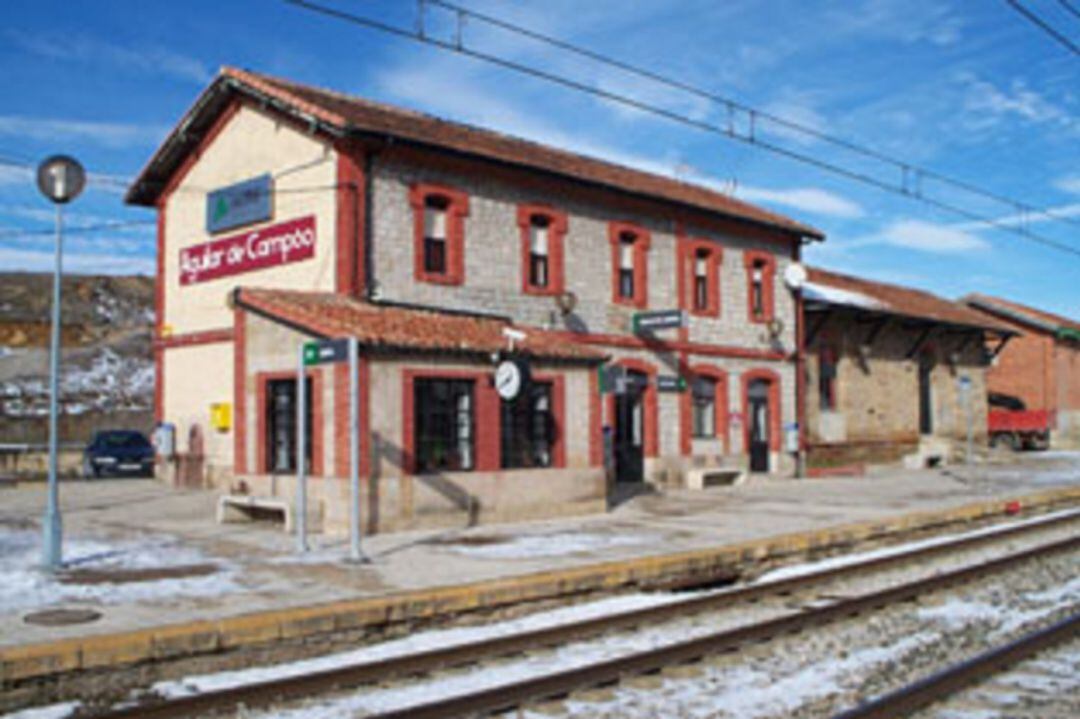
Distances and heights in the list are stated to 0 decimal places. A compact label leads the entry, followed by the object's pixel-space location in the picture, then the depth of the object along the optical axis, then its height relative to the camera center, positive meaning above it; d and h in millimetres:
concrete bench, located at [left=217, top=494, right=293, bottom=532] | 15312 -1148
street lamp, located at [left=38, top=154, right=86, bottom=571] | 11227 +1431
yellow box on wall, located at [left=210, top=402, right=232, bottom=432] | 19453 +321
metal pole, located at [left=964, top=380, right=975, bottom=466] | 35312 +358
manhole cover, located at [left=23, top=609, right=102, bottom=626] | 8422 -1492
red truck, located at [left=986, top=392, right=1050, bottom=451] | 38375 -18
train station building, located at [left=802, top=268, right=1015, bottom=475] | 28078 +1661
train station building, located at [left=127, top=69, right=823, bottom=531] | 15235 +2291
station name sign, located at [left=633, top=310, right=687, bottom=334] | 21141 +2257
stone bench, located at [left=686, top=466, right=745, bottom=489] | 22688 -1043
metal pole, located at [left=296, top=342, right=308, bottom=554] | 12602 -384
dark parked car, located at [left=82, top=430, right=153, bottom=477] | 25531 -557
